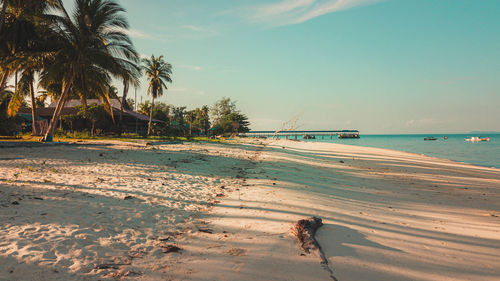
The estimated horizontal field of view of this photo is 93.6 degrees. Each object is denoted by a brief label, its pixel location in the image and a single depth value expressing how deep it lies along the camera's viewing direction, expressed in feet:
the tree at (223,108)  237.45
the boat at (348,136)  382.42
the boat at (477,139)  217.79
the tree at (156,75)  101.09
